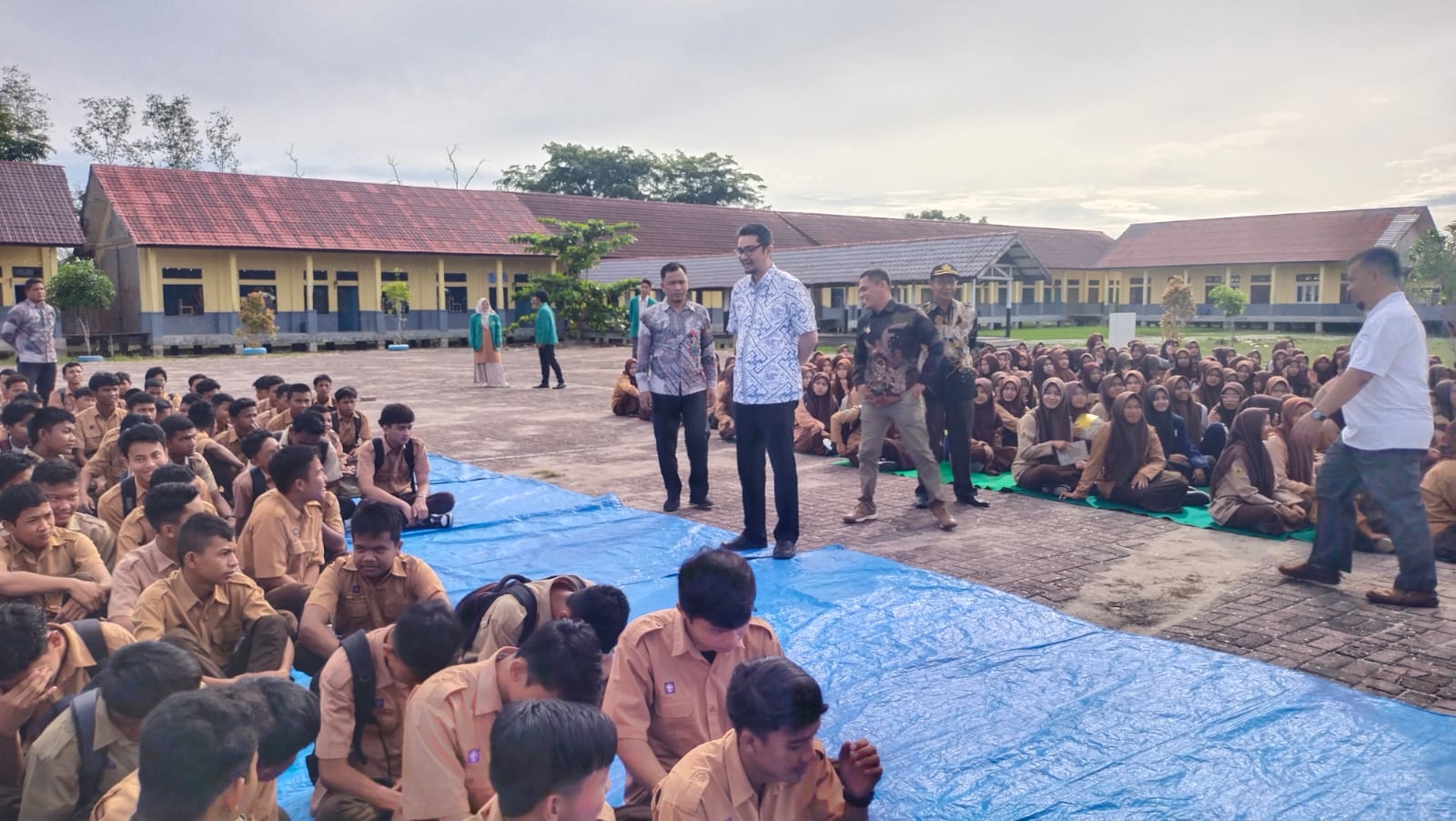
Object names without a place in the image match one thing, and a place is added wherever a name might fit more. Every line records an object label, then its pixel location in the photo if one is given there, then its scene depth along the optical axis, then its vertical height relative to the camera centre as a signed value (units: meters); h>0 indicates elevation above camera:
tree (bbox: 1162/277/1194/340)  26.12 +0.44
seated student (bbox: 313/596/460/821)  2.77 -1.04
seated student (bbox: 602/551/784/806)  2.71 -0.92
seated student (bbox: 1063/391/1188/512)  7.15 -1.03
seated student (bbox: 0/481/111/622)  3.94 -0.92
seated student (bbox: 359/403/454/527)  6.43 -0.91
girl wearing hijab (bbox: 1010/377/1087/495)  7.81 -0.94
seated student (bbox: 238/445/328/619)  4.36 -0.89
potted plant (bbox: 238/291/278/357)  26.86 +0.22
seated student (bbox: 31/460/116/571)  4.36 -0.67
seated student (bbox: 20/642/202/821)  2.56 -1.02
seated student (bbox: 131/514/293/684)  3.47 -0.98
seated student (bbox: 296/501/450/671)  3.56 -0.93
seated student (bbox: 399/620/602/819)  2.43 -0.91
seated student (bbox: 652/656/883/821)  2.19 -0.94
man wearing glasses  6.11 -0.29
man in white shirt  4.87 -0.43
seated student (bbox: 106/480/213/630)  3.85 -0.84
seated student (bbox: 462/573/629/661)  2.92 -0.84
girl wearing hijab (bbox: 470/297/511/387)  16.56 -0.28
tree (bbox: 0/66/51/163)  32.84 +6.67
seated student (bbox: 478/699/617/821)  1.99 -0.84
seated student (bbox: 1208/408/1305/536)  6.47 -1.08
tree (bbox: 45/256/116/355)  24.20 +1.02
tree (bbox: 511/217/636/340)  29.78 +1.37
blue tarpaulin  3.20 -1.42
